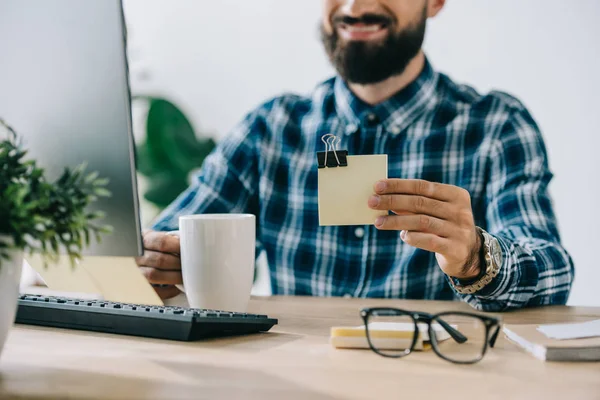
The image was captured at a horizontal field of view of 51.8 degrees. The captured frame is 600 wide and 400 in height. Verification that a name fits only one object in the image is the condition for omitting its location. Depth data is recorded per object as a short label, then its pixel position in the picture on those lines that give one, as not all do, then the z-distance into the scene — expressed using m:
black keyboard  0.78
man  1.45
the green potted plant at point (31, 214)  0.59
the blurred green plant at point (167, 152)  2.84
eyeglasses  0.69
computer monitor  0.76
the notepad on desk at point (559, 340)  0.69
